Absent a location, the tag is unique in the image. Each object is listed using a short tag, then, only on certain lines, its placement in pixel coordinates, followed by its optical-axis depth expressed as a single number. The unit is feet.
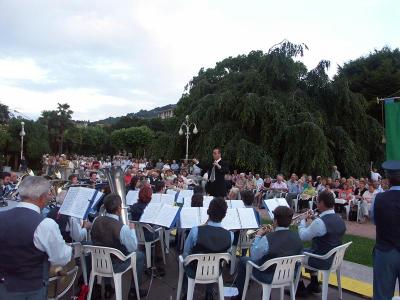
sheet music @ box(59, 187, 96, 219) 16.11
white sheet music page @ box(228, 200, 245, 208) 22.89
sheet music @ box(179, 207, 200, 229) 18.56
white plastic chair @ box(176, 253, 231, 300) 14.82
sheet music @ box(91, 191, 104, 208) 17.05
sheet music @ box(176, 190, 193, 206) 27.50
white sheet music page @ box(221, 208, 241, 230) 18.45
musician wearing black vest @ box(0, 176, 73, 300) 9.81
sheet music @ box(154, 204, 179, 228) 18.54
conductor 25.45
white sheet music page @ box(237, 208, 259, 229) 19.02
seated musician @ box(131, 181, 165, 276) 21.14
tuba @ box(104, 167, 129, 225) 22.68
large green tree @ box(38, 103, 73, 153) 180.14
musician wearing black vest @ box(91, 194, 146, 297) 15.66
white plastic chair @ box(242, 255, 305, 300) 14.57
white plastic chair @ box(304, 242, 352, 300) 16.35
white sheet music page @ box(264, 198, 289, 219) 20.47
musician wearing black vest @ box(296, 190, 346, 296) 16.78
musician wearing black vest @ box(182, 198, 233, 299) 15.03
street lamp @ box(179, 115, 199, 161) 81.77
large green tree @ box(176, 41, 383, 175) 69.15
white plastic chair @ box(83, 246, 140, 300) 15.24
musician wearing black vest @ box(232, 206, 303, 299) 14.84
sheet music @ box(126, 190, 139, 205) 25.71
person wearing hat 13.09
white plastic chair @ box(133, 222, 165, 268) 20.72
